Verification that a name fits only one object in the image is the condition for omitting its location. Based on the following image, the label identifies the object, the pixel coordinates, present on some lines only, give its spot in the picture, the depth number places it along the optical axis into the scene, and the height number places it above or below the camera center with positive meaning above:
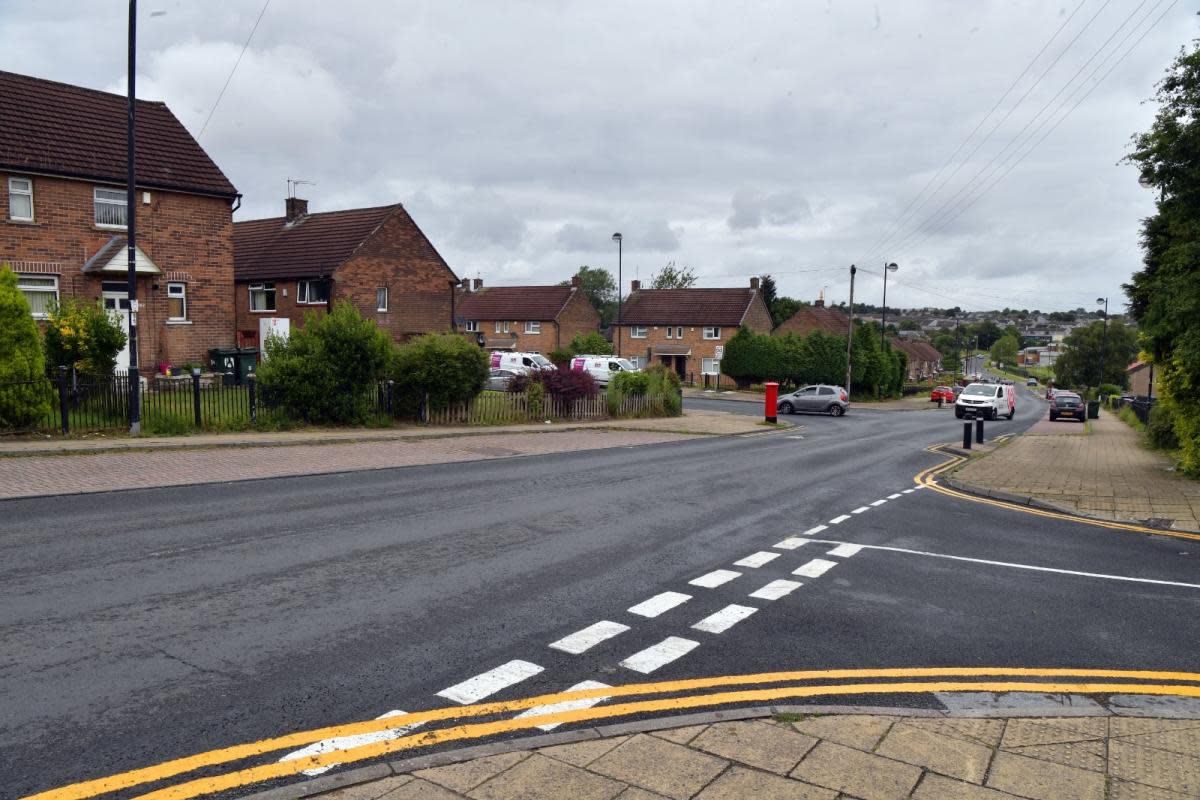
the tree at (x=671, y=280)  109.88 +11.10
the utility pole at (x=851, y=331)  47.41 +2.05
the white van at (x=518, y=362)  39.31 -0.06
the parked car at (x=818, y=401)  40.56 -1.79
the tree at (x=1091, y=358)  90.62 +1.16
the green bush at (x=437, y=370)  21.95 -0.28
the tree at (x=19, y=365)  15.19 -0.21
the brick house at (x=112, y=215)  23.55 +4.29
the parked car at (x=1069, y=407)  39.16 -1.88
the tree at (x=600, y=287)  138.00 +12.84
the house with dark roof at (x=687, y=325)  66.12 +3.13
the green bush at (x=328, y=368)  19.38 -0.25
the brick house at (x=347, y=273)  36.91 +3.94
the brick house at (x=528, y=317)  67.00 +3.66
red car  58.47 -2.04
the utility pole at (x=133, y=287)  16.19 +1.35
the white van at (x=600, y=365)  40.56 -0.17
